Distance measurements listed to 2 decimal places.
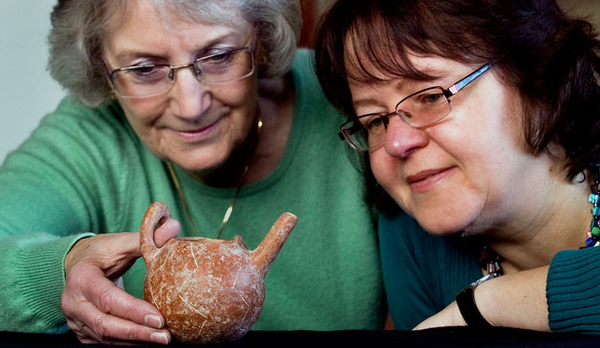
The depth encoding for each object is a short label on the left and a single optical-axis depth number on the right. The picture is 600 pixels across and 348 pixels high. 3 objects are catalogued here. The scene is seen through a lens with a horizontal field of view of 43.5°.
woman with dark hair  1.40
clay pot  1.12
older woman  1.64
